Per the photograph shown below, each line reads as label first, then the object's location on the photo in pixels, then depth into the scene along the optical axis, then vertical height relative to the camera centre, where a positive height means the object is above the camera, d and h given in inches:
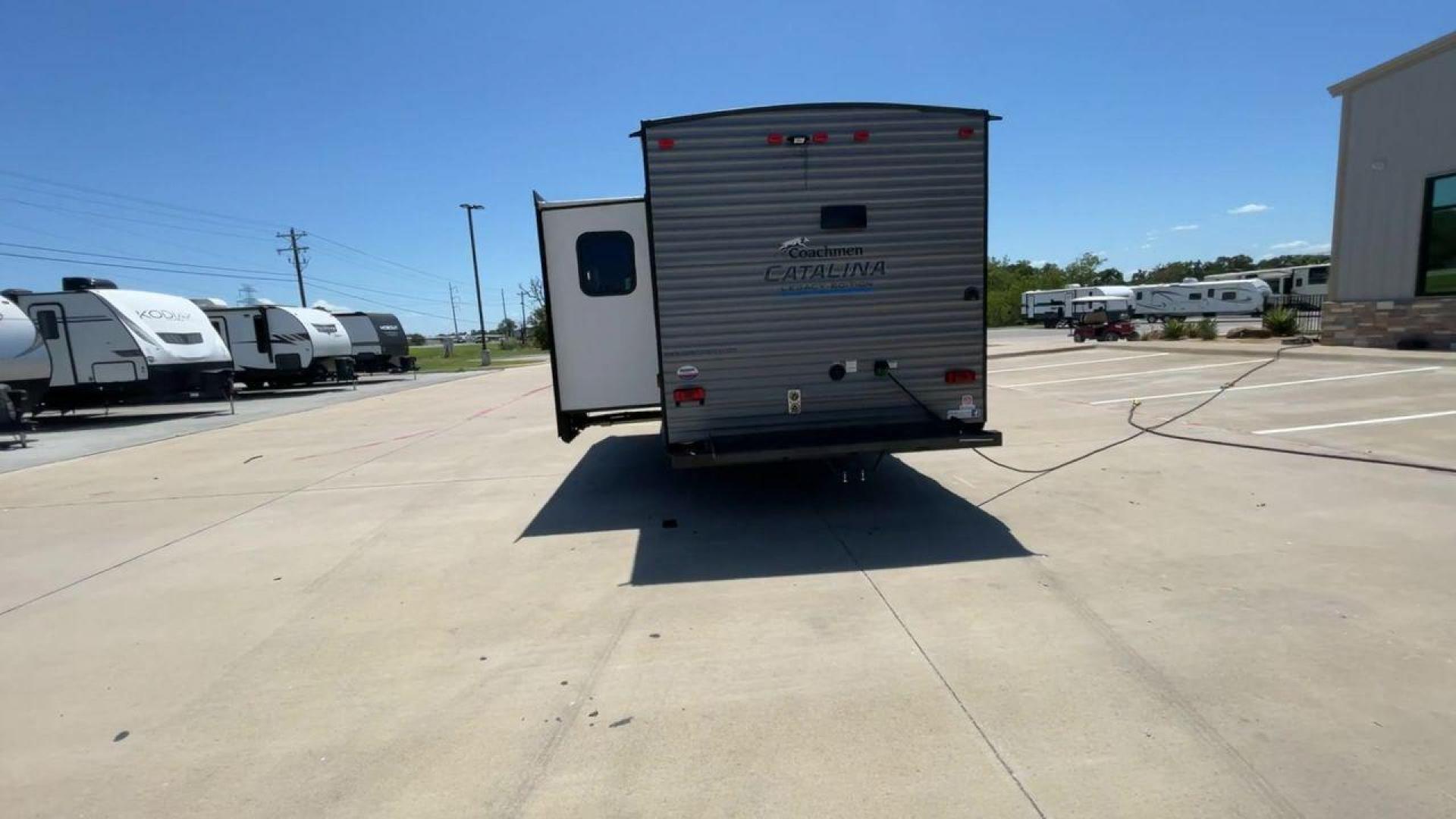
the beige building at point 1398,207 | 649.0 +70.2
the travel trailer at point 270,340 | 901.2 -0.5
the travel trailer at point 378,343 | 1246.3 -15.6
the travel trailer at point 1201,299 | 1830.2 -24.2
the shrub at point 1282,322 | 893.8 -46.0
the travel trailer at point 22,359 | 535.2 -4.2
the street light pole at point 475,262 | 1701.5 +176.7
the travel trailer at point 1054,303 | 2125.6 -14.4
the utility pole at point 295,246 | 2400.3 +310.7
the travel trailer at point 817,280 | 228.7 +10.3
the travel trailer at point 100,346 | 609.9 +3.0
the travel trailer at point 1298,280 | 1742.1 +14.0
